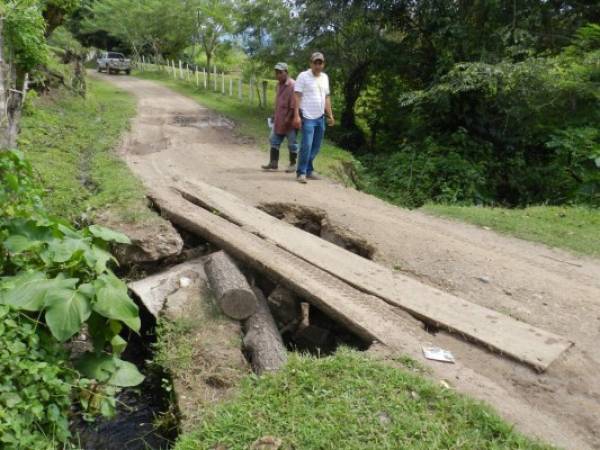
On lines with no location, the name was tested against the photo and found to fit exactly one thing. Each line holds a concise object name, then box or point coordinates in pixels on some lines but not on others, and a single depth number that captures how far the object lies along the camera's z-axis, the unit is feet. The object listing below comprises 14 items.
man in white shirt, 25.43
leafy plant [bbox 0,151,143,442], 10.24
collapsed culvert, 19.61
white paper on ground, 12.00
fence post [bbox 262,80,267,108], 58.66
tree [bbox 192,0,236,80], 70.08
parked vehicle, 110.73
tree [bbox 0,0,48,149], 23.18
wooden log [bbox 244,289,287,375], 12.89
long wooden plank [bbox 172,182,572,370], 12.41
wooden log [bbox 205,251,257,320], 14.76
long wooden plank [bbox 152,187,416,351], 13.07
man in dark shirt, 26.99
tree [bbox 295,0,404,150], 44.34
